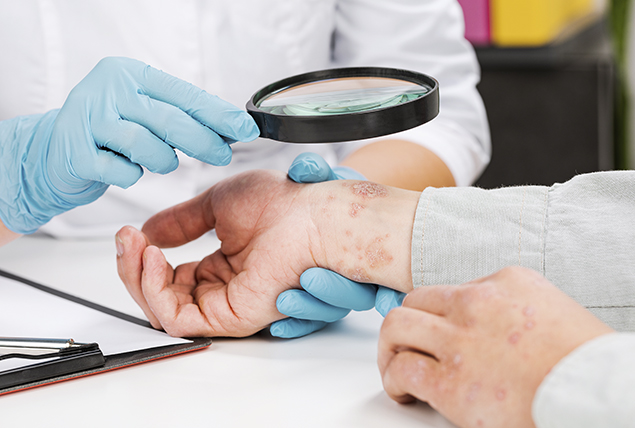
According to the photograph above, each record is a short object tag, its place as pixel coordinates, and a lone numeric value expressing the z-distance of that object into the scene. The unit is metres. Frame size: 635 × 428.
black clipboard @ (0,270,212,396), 0.68
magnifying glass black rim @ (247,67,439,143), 0.72
